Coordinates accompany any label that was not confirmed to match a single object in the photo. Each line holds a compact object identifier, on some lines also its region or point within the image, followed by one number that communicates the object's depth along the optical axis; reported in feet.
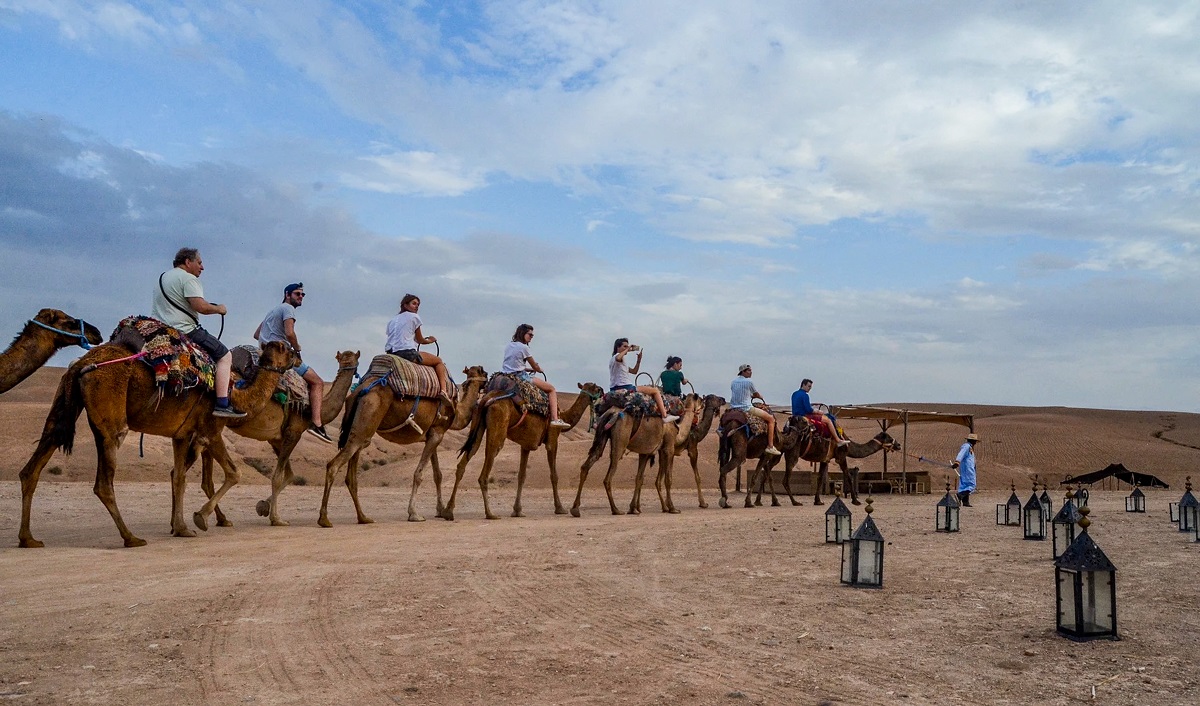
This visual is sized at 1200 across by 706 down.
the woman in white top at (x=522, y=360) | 58.44
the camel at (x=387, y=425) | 50.60
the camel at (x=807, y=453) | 81.51
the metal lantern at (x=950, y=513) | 49.98
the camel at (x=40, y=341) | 36.47
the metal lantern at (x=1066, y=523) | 38.34
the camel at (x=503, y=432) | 56.75
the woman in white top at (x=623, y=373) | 64.64
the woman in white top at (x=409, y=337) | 53.26
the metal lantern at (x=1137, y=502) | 70.85
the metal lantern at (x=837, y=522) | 41.09
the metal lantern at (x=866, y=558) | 30.17
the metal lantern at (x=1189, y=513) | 47.03
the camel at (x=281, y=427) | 46.75
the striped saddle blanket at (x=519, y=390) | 57.47
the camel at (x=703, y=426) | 76.23
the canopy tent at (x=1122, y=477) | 107.96
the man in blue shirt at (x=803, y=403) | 82.83
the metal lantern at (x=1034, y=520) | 46.11
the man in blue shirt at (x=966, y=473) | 85.15
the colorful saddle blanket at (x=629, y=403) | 63.05
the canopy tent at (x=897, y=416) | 101.19
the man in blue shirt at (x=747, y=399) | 75.25
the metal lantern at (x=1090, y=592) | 22.66
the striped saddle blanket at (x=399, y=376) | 51.44
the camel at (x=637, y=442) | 62.85
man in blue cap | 46.85
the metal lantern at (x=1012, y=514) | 56.13
